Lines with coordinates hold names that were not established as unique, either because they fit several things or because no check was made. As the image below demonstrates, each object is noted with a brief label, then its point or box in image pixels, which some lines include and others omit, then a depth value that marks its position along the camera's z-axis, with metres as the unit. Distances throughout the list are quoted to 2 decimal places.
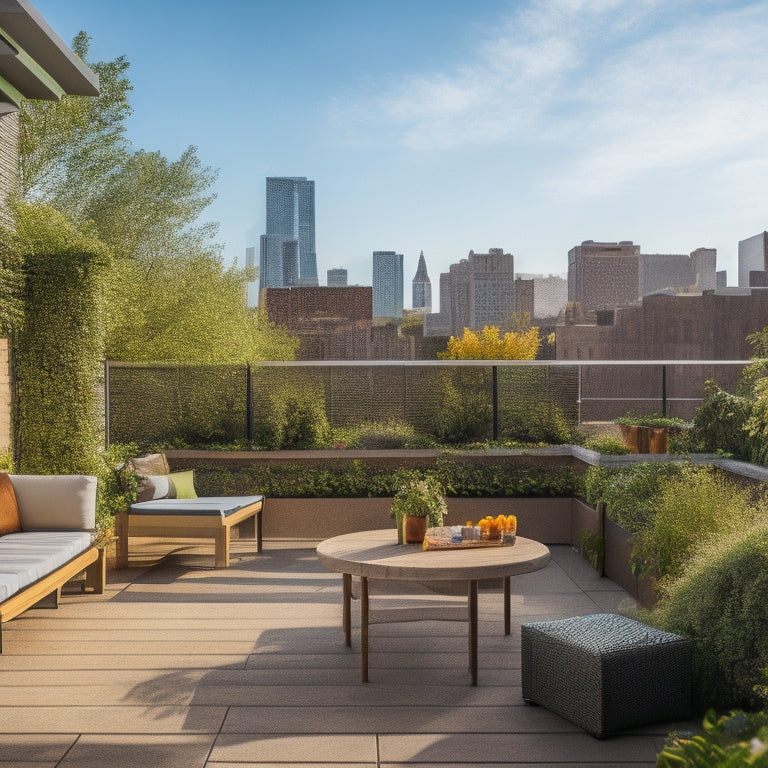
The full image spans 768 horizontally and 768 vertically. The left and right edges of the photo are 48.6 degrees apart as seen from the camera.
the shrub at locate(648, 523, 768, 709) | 3.06
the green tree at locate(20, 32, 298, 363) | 10.93
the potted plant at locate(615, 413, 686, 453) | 7.46
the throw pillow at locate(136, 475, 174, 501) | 6.54
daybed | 6.05
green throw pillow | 6.94
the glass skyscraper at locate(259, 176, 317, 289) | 55.34
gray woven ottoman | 3.02
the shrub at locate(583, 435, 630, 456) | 7.19
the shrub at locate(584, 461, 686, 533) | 5.29
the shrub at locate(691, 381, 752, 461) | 6.63
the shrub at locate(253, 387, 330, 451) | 8.03
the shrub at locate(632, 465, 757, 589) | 4.27
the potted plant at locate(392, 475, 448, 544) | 4.41
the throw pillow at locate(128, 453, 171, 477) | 7.01
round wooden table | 3.74
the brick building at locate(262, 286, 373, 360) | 45.25
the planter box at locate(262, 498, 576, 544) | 7.13
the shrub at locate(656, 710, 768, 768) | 1.69
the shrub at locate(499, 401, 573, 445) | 8.09
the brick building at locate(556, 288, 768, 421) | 44.66
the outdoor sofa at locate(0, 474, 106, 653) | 4.76
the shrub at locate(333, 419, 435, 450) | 8.02
